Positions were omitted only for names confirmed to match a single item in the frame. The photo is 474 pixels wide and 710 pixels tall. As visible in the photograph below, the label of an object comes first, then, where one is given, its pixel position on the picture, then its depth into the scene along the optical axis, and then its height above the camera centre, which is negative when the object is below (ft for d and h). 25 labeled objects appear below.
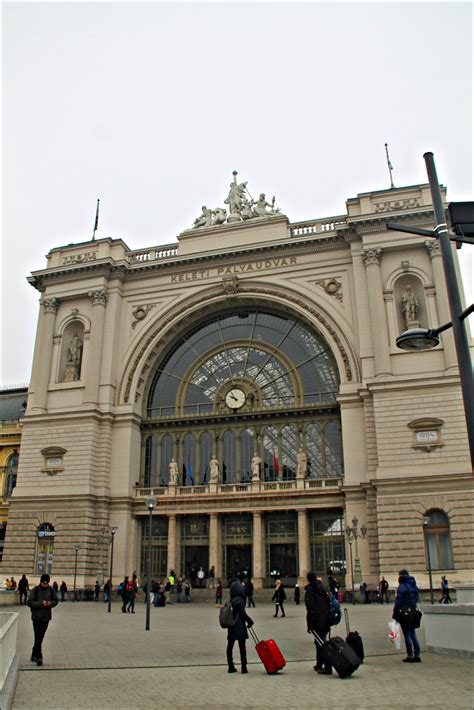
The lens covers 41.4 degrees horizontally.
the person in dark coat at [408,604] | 44.60 -1.63
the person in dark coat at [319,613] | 40.98 -2.06
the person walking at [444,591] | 101.79 -1.80
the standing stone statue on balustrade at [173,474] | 150.51 +24.26
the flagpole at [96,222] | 177.02 +96.45
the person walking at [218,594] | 115.34 -2.35
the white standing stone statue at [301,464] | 141.28 +24.84
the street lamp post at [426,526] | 111.45 +9.50
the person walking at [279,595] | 85.71 -1.90
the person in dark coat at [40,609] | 43.45 -1.81
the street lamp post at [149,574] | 72.08 +0.77
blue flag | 152.64 +24.74
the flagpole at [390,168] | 153.40 +96.77
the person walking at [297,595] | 112.72 -2.50
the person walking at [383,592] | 111.34 -2.03
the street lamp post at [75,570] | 133.28 +2.19
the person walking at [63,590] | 131.95 -1.87
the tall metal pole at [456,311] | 27.25 +11.79
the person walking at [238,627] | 41.29 -2.90
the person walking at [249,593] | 94.87 -1.79
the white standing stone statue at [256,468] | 144.36 +24.60
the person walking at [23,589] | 120.98 -1.50
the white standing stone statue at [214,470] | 147.64 +24.66
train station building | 124.98 +37.94
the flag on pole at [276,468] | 145.48 +24.66
